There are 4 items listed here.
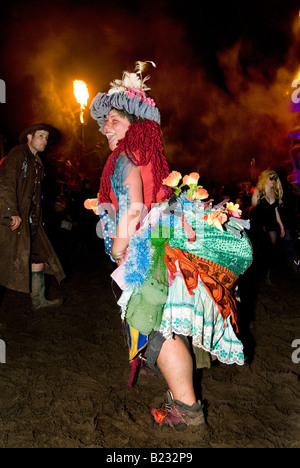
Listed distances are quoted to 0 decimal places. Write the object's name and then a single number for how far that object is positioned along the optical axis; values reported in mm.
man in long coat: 3605
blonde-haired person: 5367
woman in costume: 1780
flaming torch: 9914
